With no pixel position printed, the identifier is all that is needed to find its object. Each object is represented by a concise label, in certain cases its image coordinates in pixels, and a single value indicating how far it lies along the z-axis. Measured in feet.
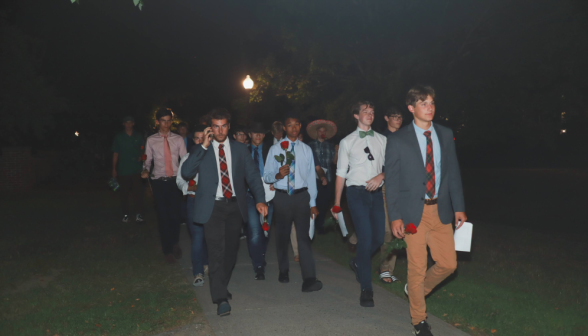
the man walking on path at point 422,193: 15.66
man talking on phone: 18.15
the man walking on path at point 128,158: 36.17
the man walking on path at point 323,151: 28.86
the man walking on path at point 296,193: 21.03
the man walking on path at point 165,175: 26.23
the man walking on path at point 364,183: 19.29
